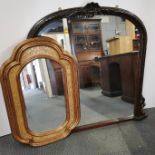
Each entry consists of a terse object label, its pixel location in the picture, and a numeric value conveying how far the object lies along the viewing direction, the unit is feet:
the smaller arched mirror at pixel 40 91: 4.96
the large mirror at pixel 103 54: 5.45
